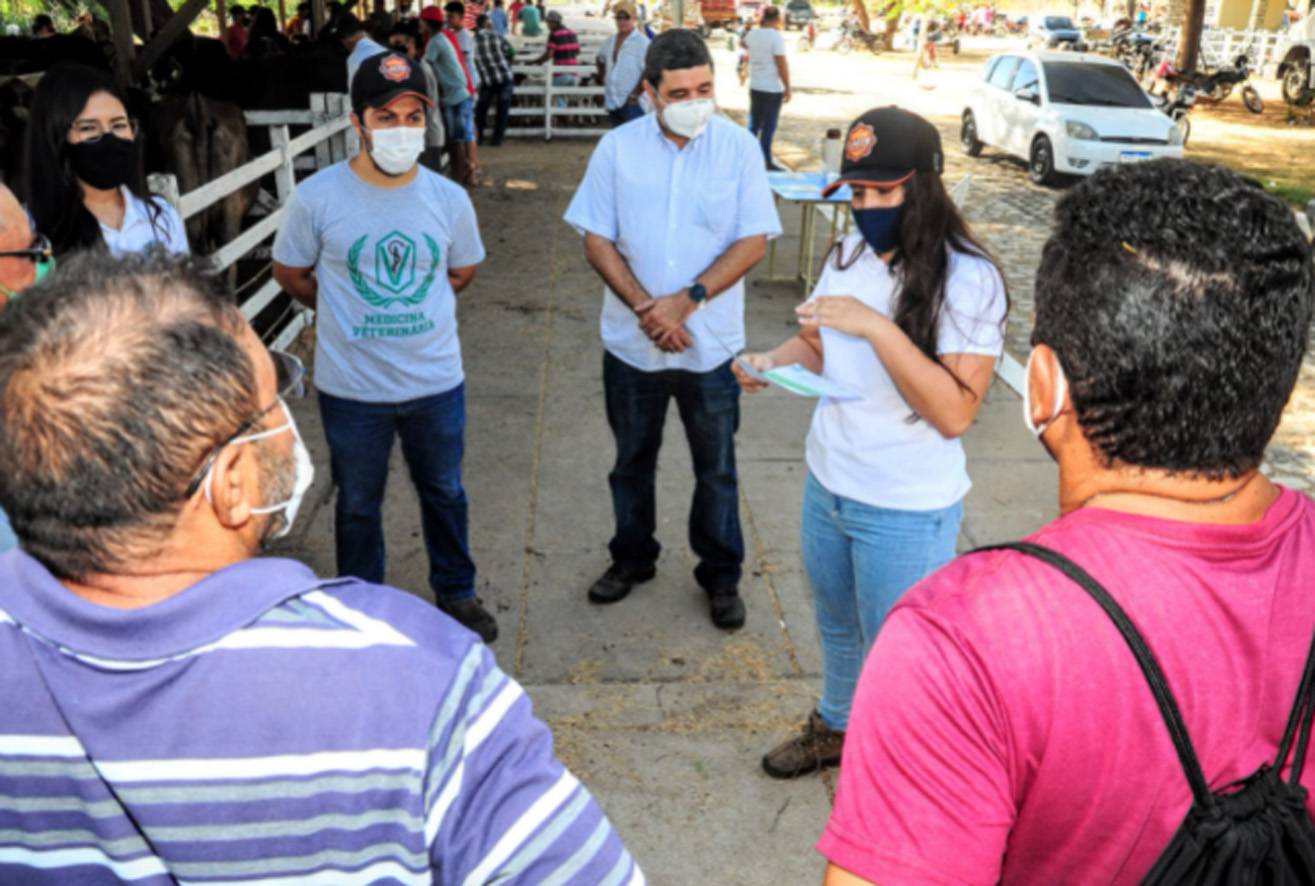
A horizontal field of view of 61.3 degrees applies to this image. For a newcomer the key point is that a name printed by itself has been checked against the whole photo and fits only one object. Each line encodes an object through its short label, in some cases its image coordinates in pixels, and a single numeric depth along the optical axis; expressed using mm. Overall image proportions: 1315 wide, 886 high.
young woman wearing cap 2719
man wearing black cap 3680
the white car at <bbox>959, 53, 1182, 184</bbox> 14336
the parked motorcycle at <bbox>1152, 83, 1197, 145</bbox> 18844
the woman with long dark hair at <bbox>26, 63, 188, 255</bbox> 3439
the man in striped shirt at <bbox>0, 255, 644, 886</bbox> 1155
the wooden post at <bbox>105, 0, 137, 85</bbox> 8180
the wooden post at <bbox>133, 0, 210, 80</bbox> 8719
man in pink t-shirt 1224
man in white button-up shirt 3965
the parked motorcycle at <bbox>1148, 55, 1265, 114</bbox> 25203
